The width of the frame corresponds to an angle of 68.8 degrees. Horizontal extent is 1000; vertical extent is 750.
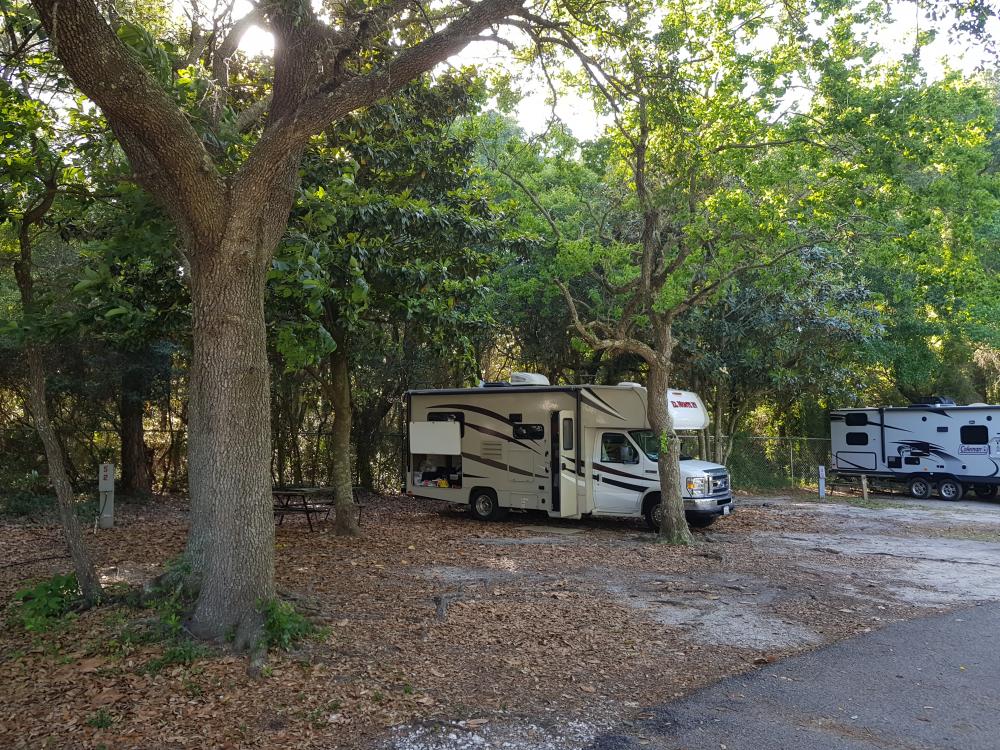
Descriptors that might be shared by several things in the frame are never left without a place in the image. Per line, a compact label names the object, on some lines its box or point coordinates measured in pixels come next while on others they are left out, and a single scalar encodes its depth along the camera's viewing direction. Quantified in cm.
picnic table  1260
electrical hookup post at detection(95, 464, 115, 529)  1310
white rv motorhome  1402
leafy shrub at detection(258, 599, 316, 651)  598
